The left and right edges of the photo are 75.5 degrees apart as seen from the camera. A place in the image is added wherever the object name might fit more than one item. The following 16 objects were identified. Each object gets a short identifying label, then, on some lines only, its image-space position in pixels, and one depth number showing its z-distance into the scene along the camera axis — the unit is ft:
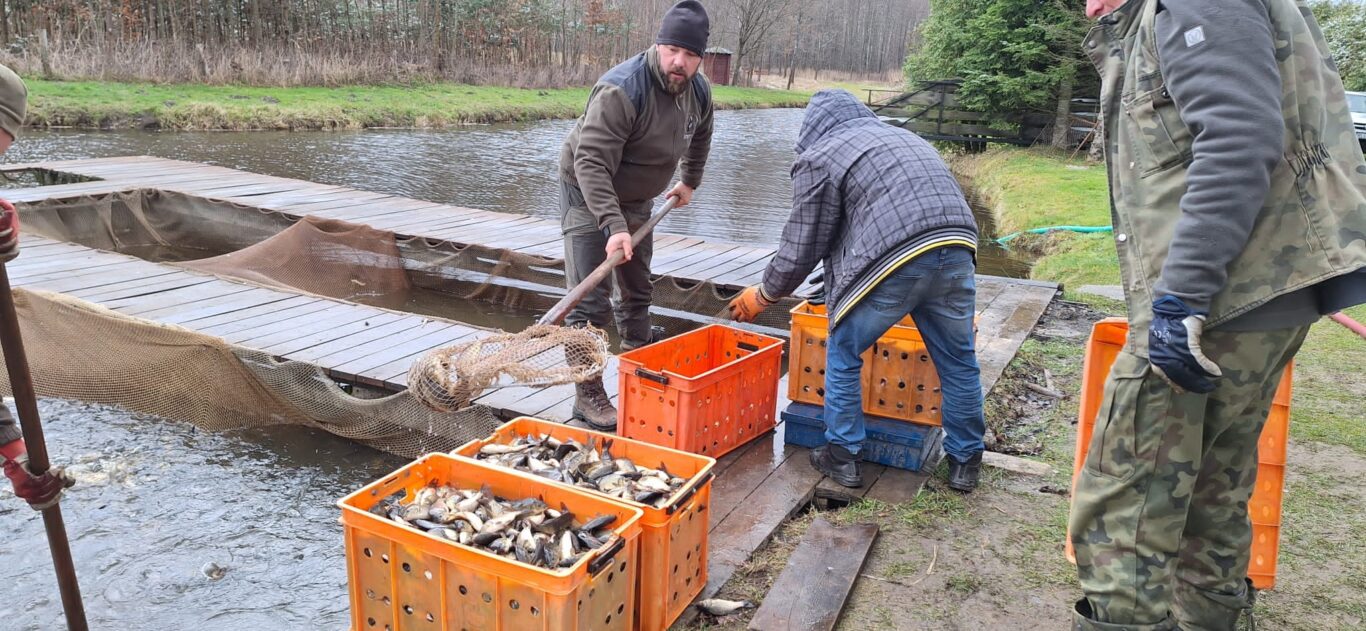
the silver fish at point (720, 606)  8.87
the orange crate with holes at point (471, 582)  6.96
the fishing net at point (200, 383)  15.64
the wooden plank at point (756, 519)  9.70
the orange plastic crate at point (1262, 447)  8.11
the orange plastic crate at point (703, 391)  11.32
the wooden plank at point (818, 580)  8.56
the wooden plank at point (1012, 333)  16.43
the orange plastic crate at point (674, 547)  8.14
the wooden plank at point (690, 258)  24.76
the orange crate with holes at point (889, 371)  12.35
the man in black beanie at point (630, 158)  12.66
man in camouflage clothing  6.17
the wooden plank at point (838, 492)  11.39
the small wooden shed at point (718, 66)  147.51
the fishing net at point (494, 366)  10.41
